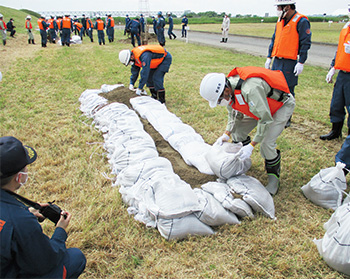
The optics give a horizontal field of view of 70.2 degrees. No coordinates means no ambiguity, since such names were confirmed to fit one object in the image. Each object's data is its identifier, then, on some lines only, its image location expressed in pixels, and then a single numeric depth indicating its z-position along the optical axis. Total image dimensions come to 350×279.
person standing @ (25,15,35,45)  12.47
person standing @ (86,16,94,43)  16.02
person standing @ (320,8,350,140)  3.05
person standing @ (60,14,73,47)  12.90
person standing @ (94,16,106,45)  13.89
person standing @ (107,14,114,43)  14.32
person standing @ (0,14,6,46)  12.04
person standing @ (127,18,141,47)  12.76
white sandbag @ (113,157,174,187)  2.41
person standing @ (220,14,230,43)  13.58
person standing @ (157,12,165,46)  13.21
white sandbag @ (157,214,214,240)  1.93
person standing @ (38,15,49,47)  12.45
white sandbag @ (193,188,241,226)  2.01
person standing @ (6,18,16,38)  14.82
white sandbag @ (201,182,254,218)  2.10
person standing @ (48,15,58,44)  15.52
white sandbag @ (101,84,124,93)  5.19
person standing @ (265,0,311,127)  3.49
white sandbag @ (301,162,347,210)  2.24
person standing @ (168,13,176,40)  15.67
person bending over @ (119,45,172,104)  4.35
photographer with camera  1.05
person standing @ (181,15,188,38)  17.76
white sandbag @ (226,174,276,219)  2.15
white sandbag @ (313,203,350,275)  1.65
